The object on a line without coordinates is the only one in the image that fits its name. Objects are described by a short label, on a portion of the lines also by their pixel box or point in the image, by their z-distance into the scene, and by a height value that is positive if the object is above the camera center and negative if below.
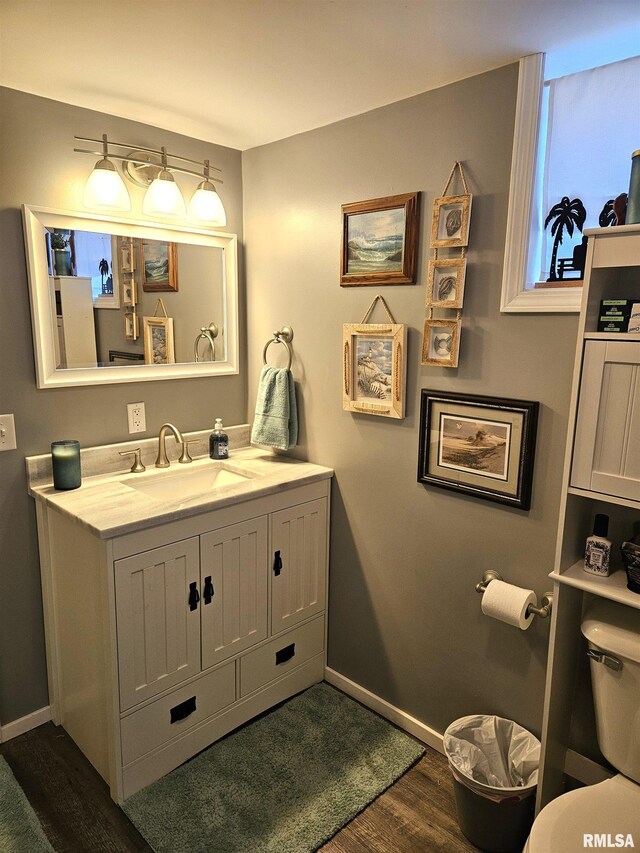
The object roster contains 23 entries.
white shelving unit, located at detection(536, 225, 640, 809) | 1.38 -0.32
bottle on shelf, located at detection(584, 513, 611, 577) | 1.52 -0.59
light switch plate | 1.98 -0.40
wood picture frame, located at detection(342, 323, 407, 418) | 2.07 -0.17
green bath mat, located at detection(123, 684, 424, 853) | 1.76 -1.56
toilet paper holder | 1.74 -0.86
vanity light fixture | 2.03 +0.50
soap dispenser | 2.50 -0.54
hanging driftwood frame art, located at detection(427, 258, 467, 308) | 1.85 +0.13
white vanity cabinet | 1.82 -1.06
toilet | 1.30 -1.12
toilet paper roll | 1.73 -0.85
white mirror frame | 1.97 +0.10
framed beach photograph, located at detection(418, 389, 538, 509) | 1.78 -0.40
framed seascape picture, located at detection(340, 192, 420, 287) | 1.99 +0.29
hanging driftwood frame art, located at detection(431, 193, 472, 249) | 1.81 +0.33
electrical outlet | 2.32 -0.40
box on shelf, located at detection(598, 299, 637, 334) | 1.39 +0.03
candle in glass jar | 2.04 -0.52
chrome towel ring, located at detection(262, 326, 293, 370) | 2.48 -0.07
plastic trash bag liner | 1.80 -1.37
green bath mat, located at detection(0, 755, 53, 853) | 1.71 -1.56
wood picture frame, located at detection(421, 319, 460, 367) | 1.90 -0.07
